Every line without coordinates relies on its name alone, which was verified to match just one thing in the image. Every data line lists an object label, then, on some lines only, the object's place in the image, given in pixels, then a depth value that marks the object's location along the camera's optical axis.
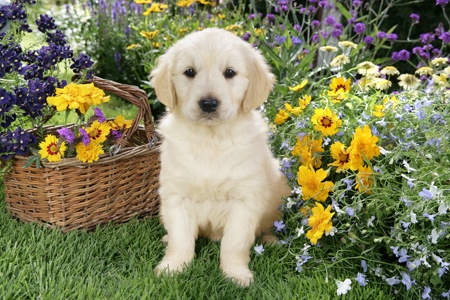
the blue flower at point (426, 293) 1.66
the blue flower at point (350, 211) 1.77
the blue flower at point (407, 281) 1.70
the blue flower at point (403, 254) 1.69
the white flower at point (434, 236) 1.53
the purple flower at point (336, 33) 3.13
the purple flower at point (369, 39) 3.03
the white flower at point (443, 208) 1.49
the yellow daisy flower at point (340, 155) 2.05
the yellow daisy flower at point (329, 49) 2.78
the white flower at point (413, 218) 1.57
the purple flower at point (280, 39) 3.26
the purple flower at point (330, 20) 3.14
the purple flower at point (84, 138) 2.29
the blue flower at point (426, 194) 1.52
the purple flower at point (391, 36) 2.97
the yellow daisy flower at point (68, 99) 2.23
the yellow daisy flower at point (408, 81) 2.53
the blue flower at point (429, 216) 1.53
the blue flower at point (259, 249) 2.11
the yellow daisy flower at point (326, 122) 2.14
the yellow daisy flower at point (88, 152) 2.29
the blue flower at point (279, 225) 2.16
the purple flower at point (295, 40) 3.19
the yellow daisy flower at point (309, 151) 2.23
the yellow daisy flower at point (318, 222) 1.87
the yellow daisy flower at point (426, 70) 2.58
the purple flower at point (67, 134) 2.26
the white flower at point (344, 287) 1.76
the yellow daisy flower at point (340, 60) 2.73
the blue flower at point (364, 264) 1.90
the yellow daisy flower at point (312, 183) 2.04
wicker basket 2.33
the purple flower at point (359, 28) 3.08
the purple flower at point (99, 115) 2.46
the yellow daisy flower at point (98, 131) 2.38
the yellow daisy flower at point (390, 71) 2.58
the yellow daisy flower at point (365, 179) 1.87
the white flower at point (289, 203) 2.18
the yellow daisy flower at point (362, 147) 1.94
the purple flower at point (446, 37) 2.83
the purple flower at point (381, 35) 3.01
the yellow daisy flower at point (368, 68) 2.56
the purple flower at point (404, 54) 3.03
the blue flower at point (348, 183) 1.84
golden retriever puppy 2.01
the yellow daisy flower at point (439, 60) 2.58
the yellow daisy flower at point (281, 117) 2.63
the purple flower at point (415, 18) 3.16
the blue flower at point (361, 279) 1.83
